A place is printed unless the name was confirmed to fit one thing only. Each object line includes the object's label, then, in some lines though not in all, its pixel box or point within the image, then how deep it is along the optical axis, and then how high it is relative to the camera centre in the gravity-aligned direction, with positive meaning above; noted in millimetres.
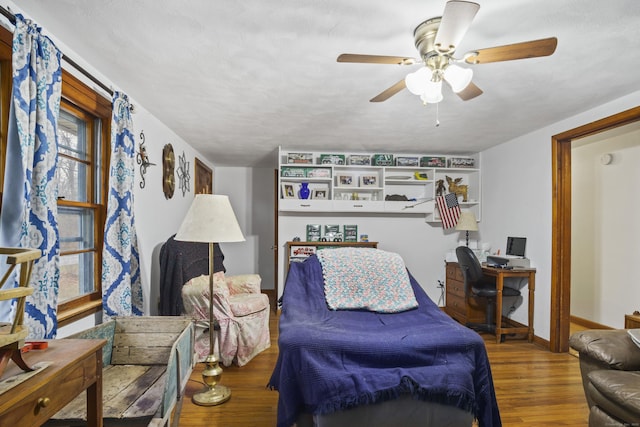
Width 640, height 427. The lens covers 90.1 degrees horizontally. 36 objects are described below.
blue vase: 4504 +304
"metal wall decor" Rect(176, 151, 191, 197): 3842 +485
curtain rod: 1409 +865
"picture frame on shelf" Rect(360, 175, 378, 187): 4695 +480
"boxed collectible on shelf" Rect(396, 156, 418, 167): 4719 +764
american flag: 4523 +39
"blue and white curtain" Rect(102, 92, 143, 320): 2150 -61
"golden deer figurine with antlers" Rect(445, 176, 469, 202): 4746 +368
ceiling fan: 1356 +757
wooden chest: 1422 -882
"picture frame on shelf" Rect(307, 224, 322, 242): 4758 -305
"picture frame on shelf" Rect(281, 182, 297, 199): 4488 +306
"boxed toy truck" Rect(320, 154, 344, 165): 4578 +768
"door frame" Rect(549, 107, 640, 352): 3305 -383
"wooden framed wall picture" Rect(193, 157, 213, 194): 4652 +540
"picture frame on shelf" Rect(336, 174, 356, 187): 4680 +477
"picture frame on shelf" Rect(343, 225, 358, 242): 4773 -306
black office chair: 3621 -865
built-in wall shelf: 4473 +465
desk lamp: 4264 -124
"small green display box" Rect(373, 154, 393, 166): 4648 +771
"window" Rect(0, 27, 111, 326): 2006 +130
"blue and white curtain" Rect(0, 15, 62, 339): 1430 +208
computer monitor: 3785 -395
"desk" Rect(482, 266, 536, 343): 3529 -852
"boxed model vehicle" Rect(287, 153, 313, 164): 4500 +769
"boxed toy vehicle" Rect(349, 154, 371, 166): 4637 +769
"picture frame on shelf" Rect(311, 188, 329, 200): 4688 +273
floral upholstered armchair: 2854 -992
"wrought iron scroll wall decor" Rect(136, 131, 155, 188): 2773 +460
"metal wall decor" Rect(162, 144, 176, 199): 3338 +445
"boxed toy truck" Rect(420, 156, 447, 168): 4707 +748
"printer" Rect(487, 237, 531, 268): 3701 -527
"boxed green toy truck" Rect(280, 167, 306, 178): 4422 +561
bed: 1520 -807
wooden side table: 811 -502
